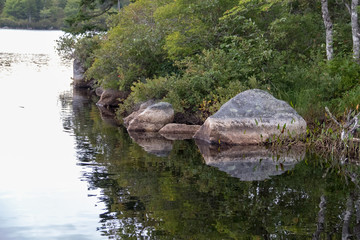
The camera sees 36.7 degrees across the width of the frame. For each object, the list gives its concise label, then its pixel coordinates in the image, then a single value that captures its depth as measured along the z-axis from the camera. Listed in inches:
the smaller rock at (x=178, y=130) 747.4
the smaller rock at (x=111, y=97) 1106.1
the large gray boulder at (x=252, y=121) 645.9
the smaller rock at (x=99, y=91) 1326.3
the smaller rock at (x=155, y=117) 775.7
